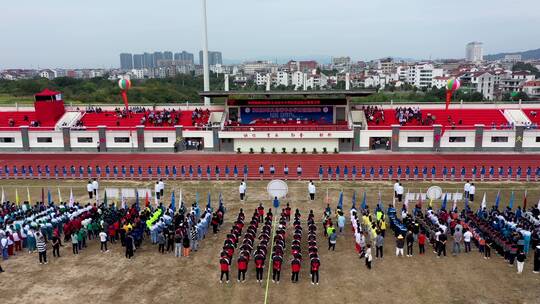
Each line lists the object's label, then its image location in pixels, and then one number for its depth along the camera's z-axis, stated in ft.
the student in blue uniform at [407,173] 94.07
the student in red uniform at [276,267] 47.58
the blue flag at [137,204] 70.95
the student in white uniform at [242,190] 81.30
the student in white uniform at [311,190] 80.69
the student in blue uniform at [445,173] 95.69
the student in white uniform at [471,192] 78.07
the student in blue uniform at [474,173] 92.22
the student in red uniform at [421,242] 54.64
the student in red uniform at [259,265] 47.73
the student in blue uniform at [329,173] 97.60
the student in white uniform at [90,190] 82.23
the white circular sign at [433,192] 67.85
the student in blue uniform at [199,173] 97.43
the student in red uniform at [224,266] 47.44
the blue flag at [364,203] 72.81
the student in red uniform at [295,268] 47.44
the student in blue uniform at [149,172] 98.17
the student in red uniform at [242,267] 47.62
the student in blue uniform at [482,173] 92.55
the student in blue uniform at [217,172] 96.48
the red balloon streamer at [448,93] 121.70
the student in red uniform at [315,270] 47.06
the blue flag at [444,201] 70.11
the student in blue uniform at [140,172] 97.34
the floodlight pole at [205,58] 146.20
